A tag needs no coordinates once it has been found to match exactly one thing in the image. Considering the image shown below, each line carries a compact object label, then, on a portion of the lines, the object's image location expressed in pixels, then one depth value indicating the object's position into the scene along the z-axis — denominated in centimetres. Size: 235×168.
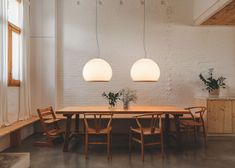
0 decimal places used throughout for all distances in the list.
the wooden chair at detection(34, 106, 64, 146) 494
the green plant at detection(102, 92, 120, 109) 507
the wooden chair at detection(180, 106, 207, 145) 510
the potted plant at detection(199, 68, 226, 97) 596
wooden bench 450
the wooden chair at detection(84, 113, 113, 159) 422
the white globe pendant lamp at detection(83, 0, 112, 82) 470
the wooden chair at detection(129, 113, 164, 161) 432
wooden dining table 456
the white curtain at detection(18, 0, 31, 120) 538
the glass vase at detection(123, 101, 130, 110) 506
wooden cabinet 574
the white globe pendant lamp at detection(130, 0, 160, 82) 466
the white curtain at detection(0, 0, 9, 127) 437
